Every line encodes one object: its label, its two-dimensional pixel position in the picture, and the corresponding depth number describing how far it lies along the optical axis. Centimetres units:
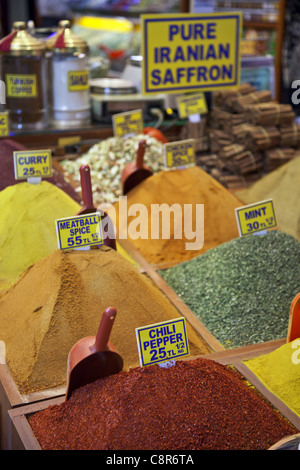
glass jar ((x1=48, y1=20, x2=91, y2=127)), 232
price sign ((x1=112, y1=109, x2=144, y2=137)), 237
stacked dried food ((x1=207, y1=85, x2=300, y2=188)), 239
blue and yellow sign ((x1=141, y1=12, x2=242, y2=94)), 229
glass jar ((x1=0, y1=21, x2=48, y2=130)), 221
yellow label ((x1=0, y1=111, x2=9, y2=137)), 221
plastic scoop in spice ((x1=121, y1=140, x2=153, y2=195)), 205
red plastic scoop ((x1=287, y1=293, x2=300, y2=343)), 129
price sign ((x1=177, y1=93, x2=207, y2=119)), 242
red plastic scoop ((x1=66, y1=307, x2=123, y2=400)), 109
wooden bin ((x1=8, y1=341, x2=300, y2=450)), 105
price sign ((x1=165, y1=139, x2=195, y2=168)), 208
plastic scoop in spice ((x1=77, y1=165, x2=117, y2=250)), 147
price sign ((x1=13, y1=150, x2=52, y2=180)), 176
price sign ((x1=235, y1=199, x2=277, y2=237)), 169
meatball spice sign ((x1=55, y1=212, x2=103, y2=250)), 134
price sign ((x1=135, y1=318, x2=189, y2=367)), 111
